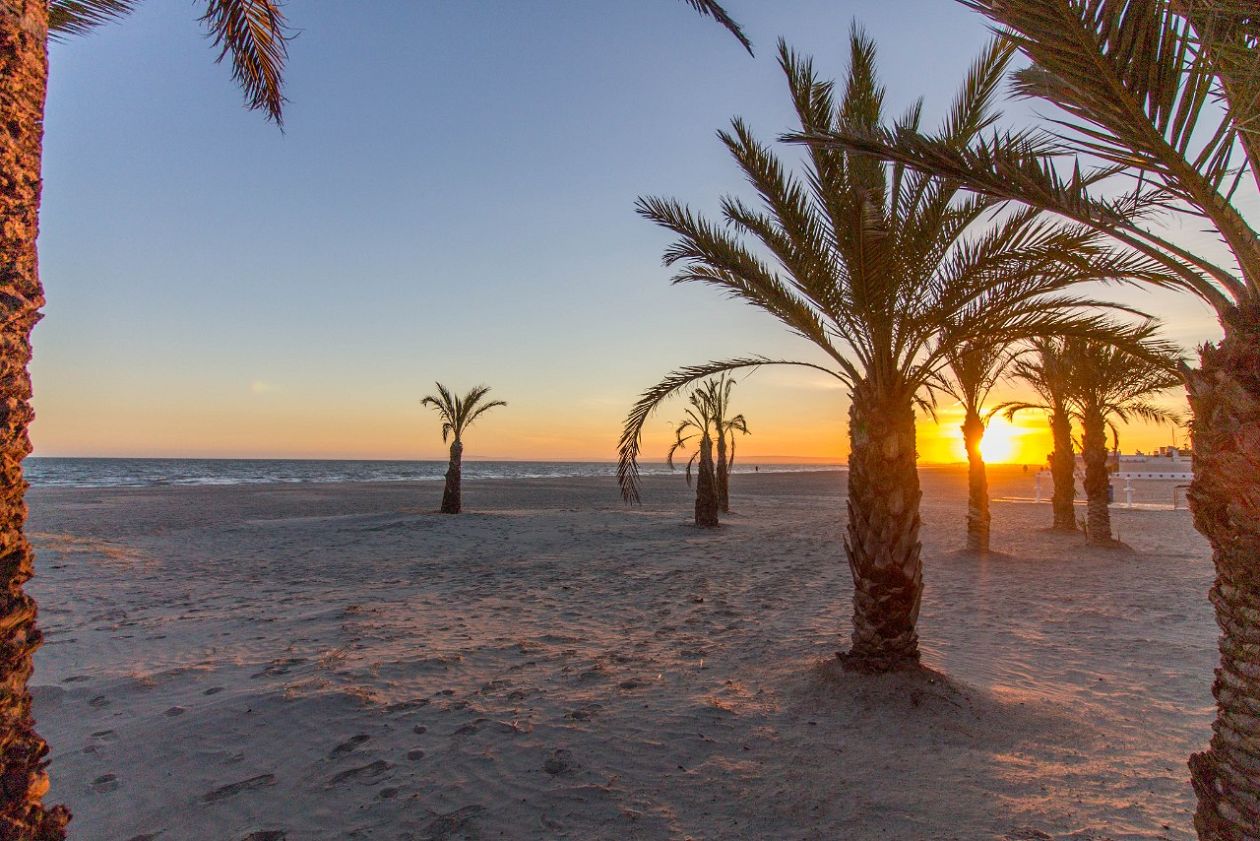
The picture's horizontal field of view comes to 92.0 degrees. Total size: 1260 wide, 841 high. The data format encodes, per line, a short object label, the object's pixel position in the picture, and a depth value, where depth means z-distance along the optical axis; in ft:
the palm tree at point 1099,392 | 42.78
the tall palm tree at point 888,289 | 16.84
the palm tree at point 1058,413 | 47.26
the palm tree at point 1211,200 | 8.16
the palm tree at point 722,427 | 61.67
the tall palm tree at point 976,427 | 41.04
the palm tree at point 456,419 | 66.64
